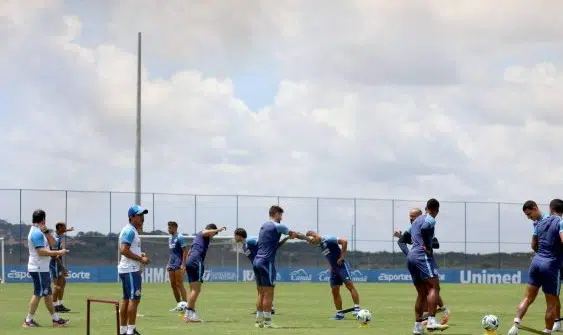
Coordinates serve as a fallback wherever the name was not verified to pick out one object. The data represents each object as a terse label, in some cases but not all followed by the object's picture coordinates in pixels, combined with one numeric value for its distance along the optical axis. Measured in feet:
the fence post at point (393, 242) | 215.31
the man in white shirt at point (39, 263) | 71.46
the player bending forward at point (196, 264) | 78.89
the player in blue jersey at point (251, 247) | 87.81
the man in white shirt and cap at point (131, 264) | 57.36
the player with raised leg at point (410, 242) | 67.82
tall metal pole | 186.70
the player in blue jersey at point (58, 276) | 90.07
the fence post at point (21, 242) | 193.36
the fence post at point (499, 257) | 222.56
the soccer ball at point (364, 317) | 73.41
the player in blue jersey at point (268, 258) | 72.74
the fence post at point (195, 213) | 202.64
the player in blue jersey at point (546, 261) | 61.62
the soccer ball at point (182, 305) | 87.57
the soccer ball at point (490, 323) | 63.52
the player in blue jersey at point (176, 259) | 91.97
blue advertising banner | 178.09
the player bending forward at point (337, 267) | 80.33
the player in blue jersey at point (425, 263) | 64.08
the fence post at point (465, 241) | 219.82
